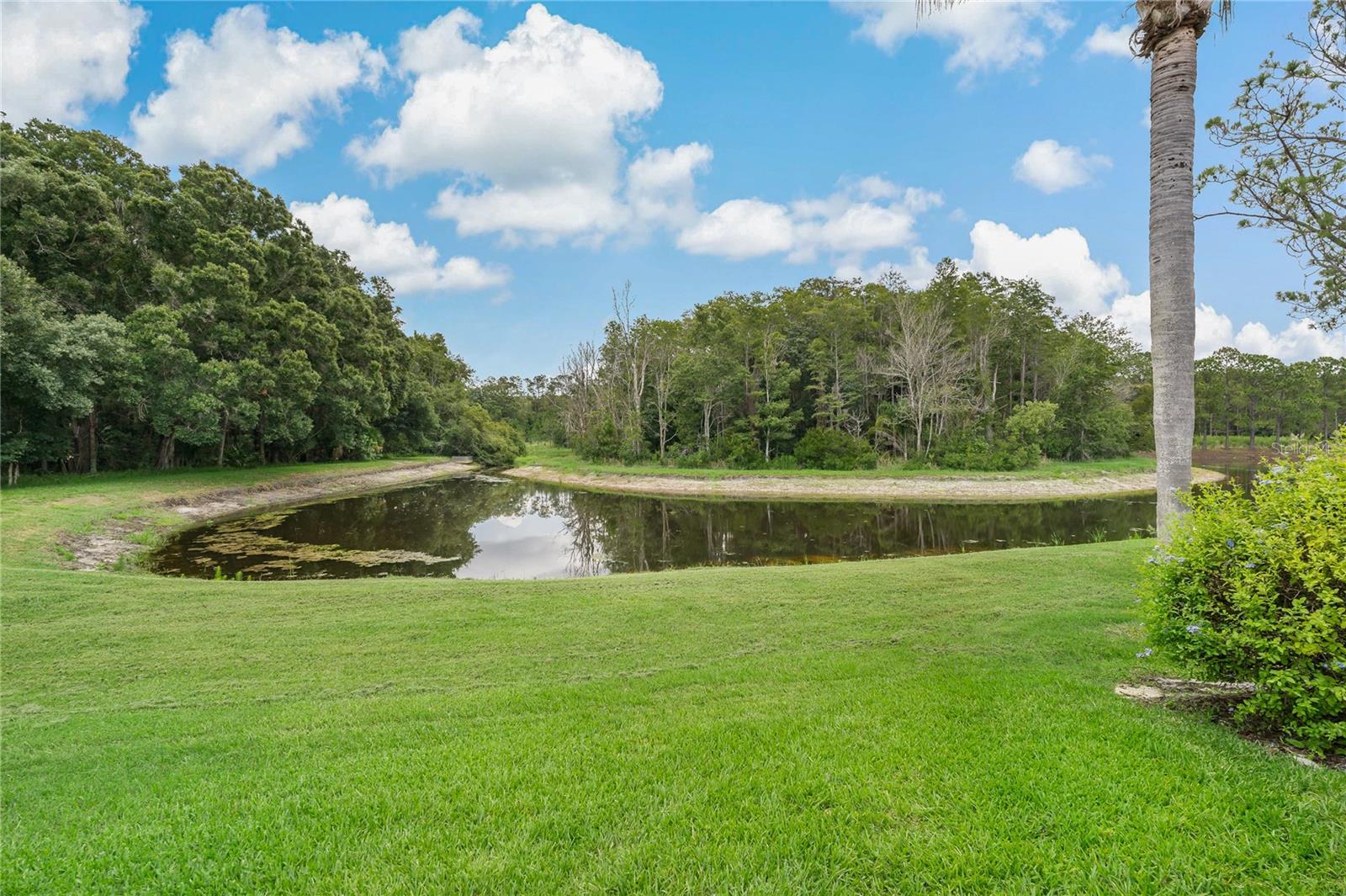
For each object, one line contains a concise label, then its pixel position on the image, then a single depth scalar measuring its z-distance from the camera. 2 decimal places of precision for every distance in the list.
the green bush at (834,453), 30.55
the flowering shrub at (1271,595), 2.63
